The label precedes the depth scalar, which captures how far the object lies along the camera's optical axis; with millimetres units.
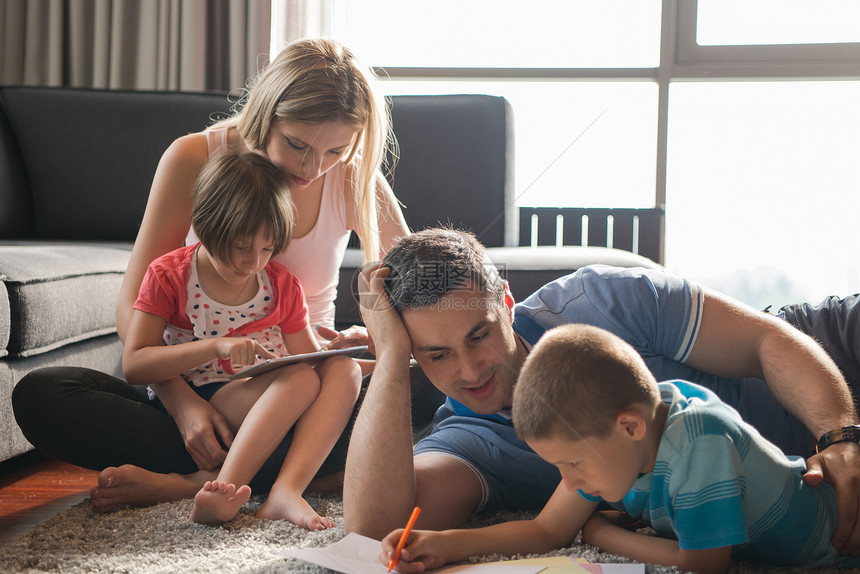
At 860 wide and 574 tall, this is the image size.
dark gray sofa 2176
